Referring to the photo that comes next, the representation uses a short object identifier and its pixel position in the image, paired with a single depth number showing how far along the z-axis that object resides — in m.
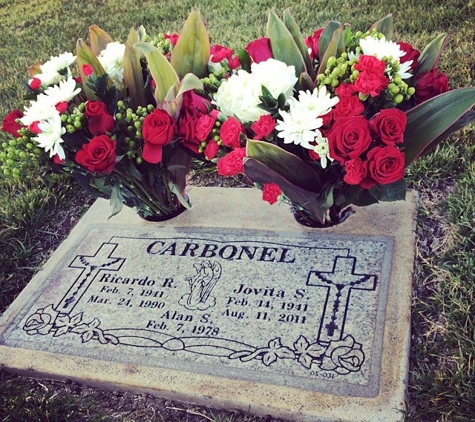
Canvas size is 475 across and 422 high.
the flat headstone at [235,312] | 1.73
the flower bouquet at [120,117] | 1.96
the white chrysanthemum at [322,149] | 1.79
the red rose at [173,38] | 2.41
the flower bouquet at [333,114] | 1.71
